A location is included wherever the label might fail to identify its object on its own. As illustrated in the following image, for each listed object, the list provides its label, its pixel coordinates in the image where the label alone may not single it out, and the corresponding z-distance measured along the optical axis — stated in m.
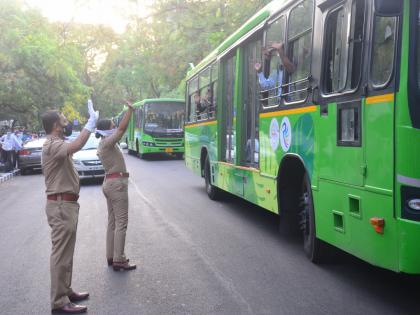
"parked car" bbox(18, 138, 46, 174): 22.03
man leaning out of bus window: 6.93
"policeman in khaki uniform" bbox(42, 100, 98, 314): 4.96
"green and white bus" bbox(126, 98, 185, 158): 27.44
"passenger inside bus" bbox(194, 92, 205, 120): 12.87
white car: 16.44
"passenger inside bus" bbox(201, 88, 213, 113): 11.86
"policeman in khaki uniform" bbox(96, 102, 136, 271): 6.32
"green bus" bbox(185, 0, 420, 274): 4.21
